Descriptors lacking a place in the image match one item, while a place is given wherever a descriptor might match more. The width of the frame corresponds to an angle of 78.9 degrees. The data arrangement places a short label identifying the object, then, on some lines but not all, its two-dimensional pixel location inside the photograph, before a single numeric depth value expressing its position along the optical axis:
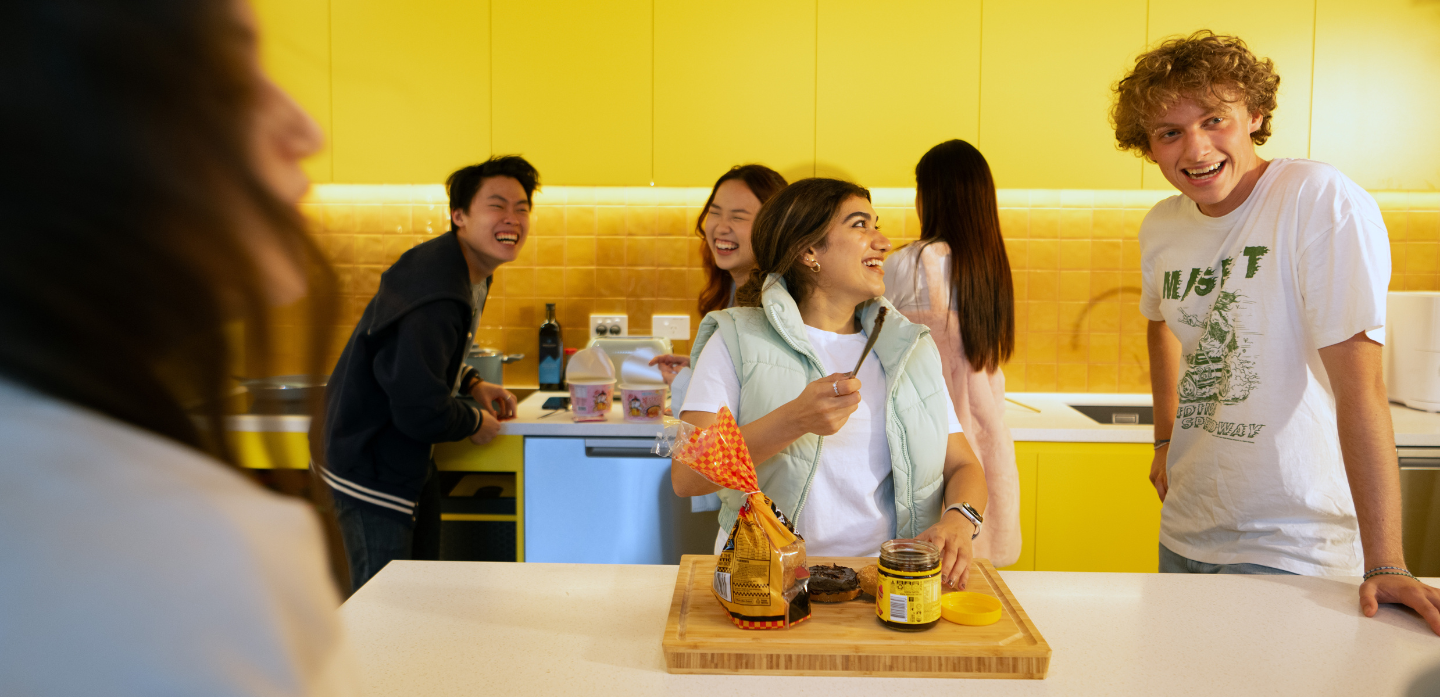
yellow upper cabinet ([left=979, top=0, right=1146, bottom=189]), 2.64
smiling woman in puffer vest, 1.39
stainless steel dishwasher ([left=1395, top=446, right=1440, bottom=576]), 2.30
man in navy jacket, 2.02
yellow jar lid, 1.02
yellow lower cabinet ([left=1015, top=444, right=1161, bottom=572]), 2.43
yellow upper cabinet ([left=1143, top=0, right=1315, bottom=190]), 2.61
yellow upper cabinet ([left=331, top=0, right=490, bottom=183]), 2.67
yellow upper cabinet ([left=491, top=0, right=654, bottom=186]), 2.68
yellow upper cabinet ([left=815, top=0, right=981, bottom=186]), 2.66
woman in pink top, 2.00
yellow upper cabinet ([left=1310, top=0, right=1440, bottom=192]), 2.59
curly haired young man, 1.31
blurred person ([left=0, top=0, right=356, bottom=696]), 0.26
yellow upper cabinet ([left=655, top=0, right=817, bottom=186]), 2.67
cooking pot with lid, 2.81
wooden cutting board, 0.95
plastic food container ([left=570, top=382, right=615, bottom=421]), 2.42
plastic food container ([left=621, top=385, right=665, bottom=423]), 2.45
